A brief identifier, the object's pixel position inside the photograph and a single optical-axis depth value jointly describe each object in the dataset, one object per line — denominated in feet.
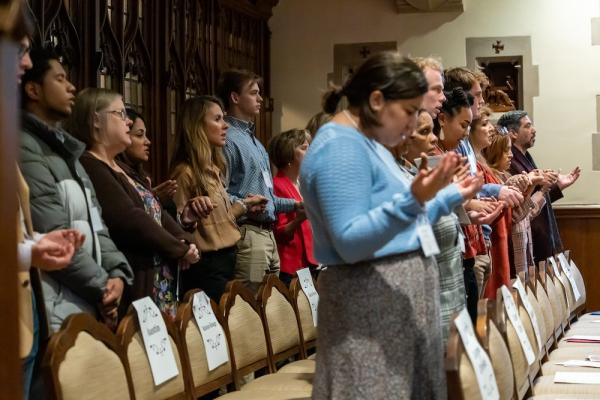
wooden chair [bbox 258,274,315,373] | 11.21
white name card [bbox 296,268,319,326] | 12.70
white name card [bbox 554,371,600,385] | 10.46
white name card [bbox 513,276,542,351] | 10.69
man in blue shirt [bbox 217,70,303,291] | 13.64
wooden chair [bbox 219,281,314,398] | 10.07
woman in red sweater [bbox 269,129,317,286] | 15.16
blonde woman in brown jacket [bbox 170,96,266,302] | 12.46
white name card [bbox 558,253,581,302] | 18.09
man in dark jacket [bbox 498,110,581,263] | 19.99
